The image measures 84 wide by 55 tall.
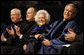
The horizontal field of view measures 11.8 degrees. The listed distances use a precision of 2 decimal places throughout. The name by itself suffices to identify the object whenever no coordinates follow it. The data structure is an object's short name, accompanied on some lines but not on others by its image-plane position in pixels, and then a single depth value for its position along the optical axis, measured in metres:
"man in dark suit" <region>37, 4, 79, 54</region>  7.40
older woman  7.56
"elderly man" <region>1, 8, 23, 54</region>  8.02
